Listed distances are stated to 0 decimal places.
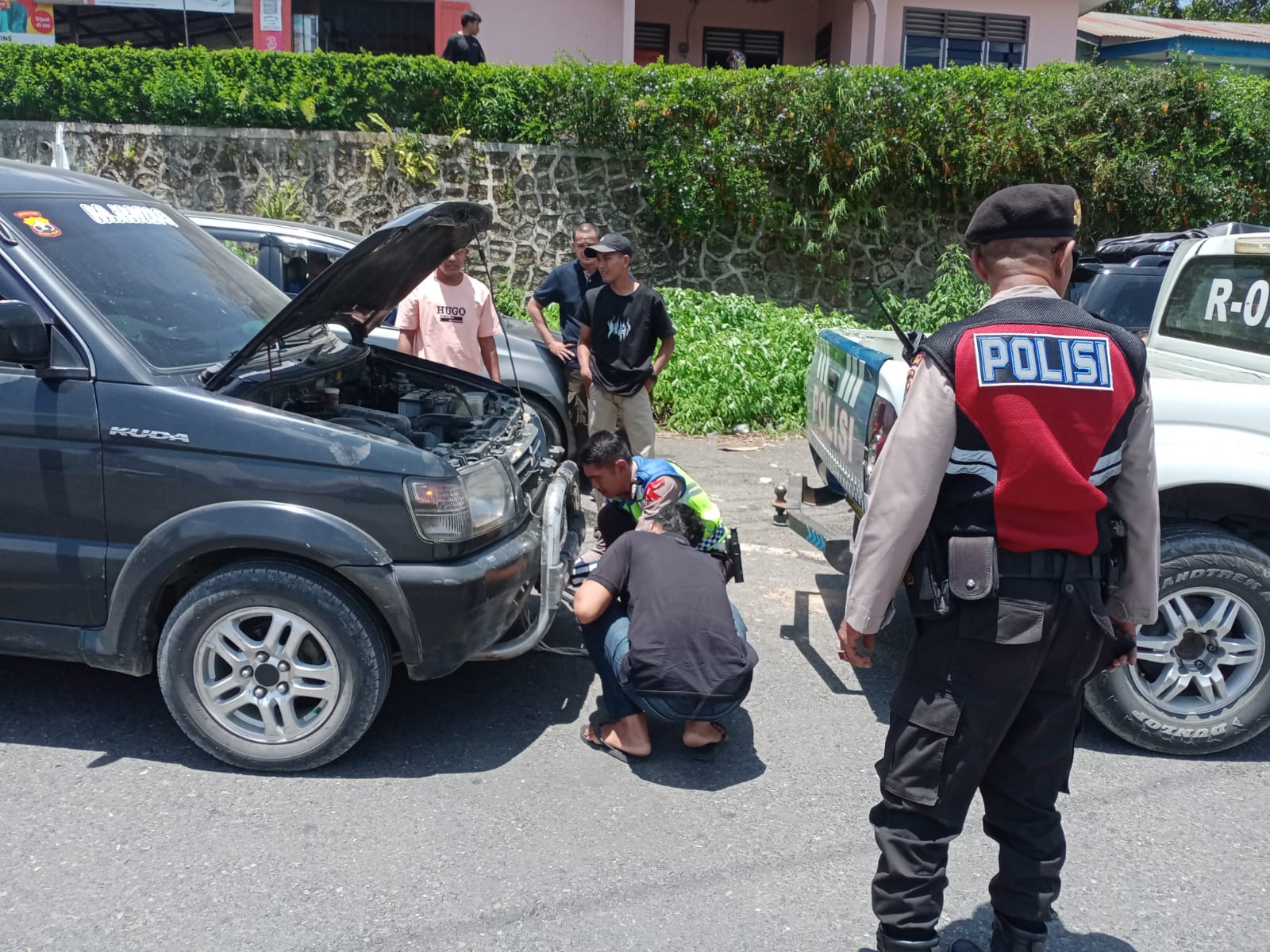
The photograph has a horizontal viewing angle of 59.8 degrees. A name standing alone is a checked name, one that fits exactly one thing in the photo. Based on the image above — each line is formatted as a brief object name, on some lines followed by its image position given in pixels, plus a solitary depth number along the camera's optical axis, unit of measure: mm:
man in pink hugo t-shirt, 6496
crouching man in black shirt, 3924
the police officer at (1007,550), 2551
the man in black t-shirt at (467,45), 12805
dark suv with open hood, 3717
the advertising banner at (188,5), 15086
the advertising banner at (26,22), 14969
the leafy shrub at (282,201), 11883
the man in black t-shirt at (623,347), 6637
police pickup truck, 4043
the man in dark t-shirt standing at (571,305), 7453
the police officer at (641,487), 4445
